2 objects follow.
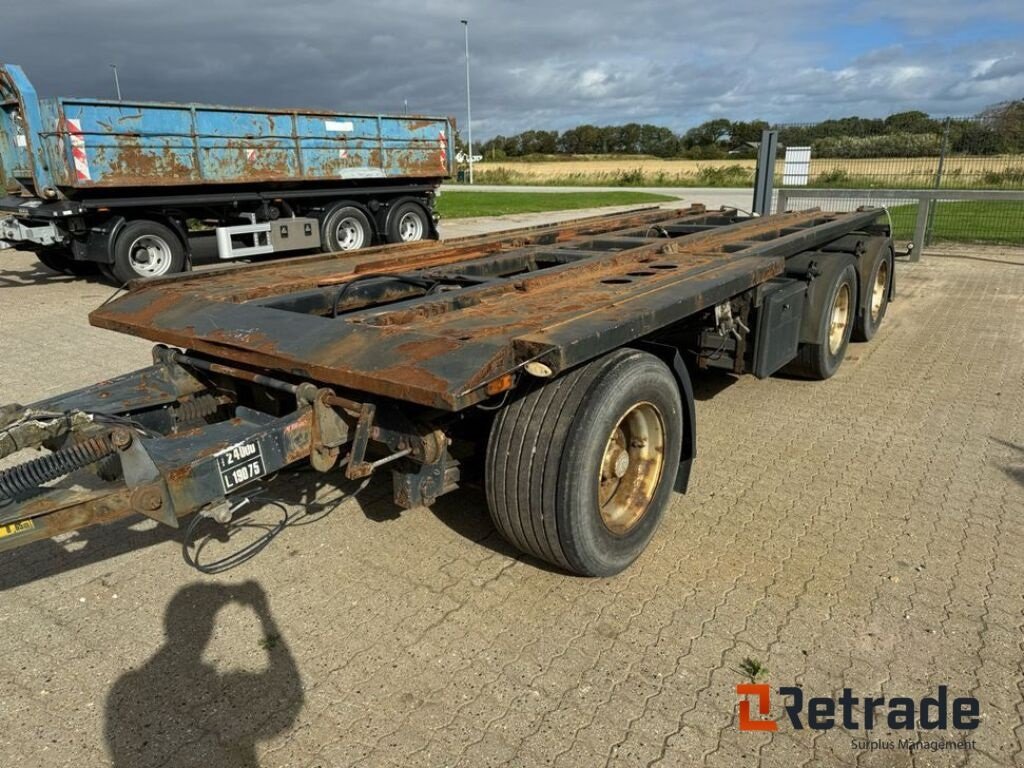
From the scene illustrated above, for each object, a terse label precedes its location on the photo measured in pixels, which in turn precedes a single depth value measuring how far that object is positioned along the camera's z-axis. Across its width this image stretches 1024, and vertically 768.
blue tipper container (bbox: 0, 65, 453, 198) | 9.52
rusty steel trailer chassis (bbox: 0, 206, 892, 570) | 2.42
